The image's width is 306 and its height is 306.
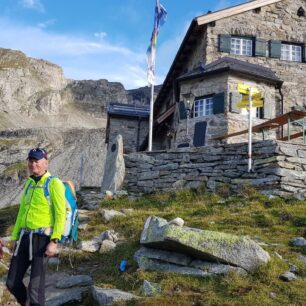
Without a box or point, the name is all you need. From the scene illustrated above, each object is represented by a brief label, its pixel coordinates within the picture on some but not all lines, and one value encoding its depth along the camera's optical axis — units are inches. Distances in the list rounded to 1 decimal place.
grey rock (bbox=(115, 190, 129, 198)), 391.4
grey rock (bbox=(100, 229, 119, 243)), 260.6
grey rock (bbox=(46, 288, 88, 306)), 179.4
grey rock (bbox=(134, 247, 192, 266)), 190.7
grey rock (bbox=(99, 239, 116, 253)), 242.6
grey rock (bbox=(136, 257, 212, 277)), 181.1
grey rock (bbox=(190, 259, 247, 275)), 176.8
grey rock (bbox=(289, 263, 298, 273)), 182.2
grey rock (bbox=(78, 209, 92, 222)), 314.4
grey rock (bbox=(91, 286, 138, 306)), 162.4
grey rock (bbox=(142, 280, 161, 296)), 168.1
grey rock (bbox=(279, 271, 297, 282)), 173.1
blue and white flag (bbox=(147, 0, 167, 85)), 541.6
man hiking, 139.9
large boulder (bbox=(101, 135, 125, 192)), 408.4
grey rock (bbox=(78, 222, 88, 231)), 292.2
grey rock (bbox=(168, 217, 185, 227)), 216.1
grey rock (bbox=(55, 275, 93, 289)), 200.1
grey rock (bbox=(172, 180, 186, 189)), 387.9
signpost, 371.0
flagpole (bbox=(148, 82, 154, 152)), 471.8
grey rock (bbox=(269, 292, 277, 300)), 159.9
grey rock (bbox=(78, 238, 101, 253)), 247.5
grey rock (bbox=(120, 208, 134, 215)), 321.3
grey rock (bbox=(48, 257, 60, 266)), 234.6
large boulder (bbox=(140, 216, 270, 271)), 179.6
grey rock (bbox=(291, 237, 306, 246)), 218.7
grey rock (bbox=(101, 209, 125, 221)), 306.9
